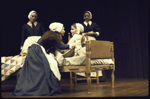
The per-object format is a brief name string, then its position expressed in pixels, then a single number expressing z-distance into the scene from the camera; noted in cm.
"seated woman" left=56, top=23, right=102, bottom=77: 354
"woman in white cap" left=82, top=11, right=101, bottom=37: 566
